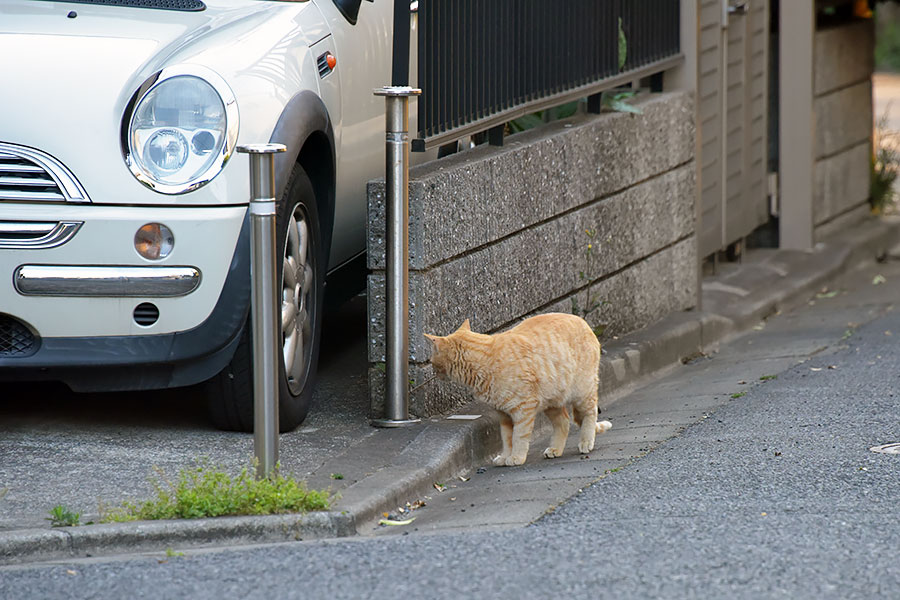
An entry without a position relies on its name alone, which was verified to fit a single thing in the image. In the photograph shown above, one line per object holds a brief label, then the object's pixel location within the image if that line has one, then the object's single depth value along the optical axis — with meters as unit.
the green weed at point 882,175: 25.87
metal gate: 18.94
